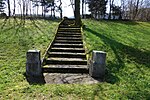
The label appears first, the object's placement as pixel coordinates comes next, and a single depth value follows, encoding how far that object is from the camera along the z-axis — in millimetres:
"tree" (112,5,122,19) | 23317
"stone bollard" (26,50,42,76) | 3373
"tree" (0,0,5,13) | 26825
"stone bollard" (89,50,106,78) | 3463
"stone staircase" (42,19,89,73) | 3757
